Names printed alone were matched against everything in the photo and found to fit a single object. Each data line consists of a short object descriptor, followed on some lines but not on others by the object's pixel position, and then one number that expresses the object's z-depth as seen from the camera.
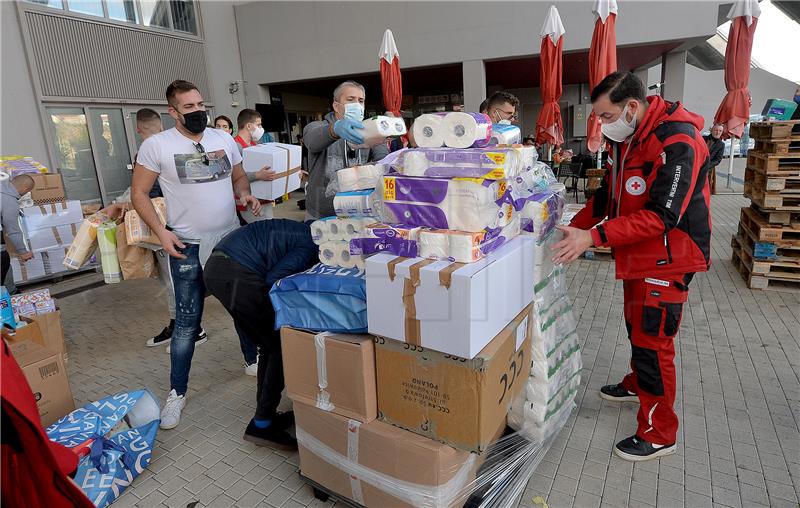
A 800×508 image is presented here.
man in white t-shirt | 2.80
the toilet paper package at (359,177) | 2.14
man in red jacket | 2.13
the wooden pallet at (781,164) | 4.47
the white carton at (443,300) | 1.65
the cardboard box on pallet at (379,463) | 1.84
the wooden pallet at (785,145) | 4.45
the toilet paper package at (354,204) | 2.10
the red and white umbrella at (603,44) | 5.38
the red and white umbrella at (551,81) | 6.51
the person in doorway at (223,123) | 6.16
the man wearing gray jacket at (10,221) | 4.20
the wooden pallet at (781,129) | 4.44
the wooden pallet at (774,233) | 4.60
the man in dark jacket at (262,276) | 2.24
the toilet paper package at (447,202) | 1.80
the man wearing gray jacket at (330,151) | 2.68
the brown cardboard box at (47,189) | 6.21
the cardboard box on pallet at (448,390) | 1.76
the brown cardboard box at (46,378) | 2.74
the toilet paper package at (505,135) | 2.23
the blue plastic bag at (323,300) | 1.99
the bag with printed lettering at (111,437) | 2.30
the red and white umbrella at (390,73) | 7.51
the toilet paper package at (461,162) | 1.81
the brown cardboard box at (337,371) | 1.94
